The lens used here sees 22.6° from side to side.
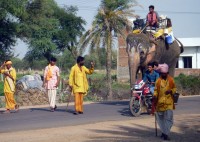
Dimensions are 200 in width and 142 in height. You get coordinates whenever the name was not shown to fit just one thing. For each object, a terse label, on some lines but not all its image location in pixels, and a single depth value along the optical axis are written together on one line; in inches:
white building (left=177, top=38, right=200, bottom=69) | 1948.8
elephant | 662.5
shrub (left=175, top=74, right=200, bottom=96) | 1176.2
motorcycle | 593.0
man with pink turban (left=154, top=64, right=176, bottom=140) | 434.9
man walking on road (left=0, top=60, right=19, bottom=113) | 673.6
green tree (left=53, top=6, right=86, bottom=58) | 2078.0
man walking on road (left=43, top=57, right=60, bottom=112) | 681.6
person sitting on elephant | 689.0
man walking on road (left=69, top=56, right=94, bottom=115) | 639.1
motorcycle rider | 587.4
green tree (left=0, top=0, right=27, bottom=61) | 1198.3
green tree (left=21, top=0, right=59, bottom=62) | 1372.7
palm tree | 1395.2
